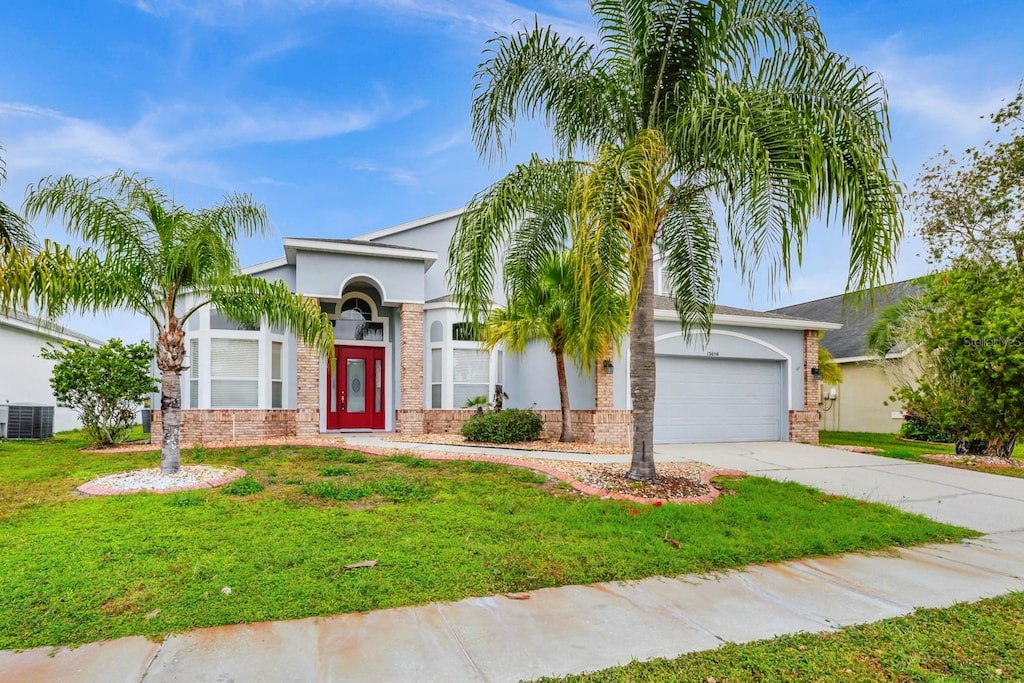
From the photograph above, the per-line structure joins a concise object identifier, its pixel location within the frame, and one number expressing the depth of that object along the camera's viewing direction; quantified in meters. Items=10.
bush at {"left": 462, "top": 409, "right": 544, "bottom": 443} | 12.79
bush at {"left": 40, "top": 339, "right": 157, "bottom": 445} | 12.52
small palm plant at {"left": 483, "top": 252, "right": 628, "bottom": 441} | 11.48
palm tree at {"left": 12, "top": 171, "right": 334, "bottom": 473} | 8.09
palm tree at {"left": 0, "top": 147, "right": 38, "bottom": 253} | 7.23
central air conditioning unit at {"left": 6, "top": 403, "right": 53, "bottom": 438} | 15.56
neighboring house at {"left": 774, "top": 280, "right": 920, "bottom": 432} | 20.53
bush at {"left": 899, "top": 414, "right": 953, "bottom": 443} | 17.28
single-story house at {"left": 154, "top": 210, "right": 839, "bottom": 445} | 13.35
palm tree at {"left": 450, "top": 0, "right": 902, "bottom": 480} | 6.26
